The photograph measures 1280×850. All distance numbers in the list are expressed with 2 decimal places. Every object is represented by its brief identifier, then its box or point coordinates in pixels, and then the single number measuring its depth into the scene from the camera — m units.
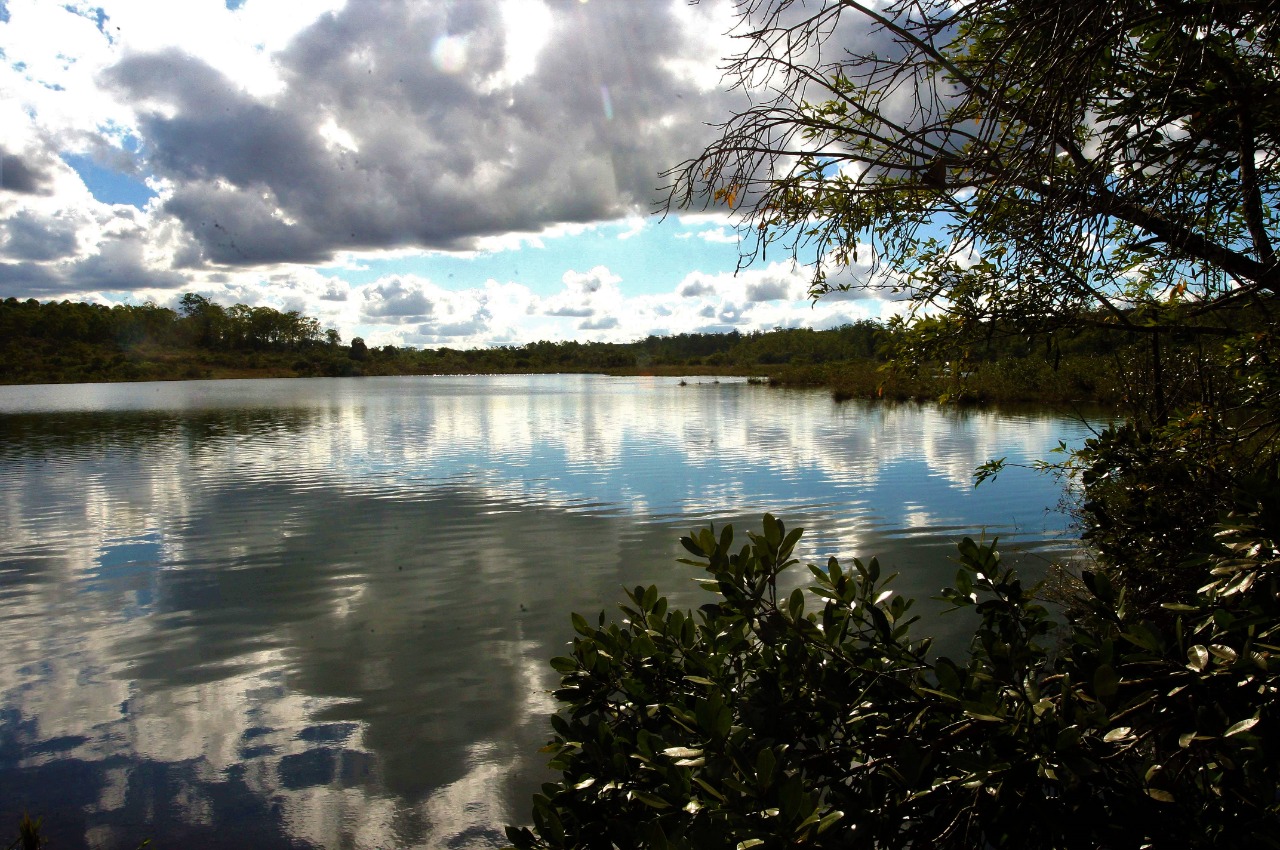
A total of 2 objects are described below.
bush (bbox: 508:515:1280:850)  1.93
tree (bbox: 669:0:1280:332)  2.79
